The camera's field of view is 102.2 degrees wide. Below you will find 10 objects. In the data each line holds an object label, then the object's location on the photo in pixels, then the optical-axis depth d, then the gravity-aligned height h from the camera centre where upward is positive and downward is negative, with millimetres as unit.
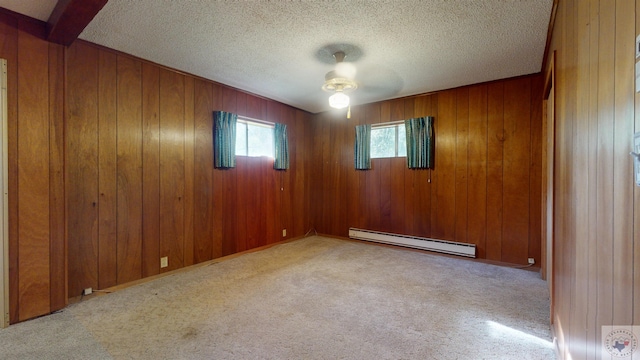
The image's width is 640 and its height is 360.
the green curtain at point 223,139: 3688 +568
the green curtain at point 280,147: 4598 +554
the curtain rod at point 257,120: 4075 +960
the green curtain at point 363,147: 4746 +558
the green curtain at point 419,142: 4098 +567
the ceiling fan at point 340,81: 2826 +1061
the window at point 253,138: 4121 +666
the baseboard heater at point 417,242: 3814 -1061
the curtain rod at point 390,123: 4439 +954
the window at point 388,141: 4464 +654
